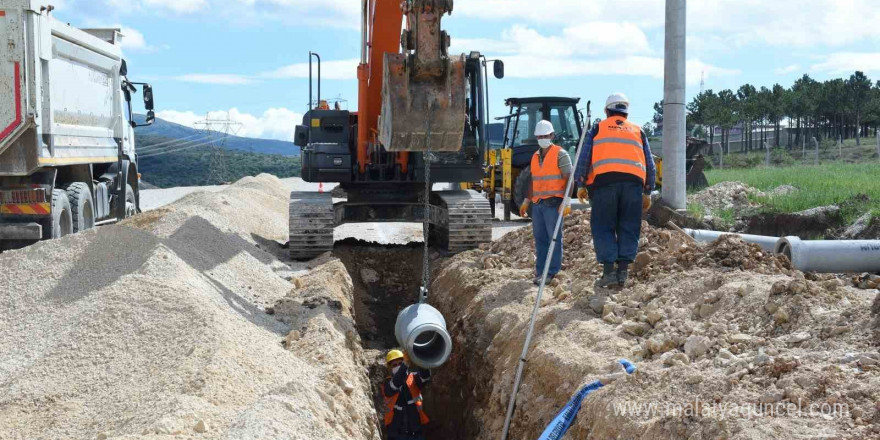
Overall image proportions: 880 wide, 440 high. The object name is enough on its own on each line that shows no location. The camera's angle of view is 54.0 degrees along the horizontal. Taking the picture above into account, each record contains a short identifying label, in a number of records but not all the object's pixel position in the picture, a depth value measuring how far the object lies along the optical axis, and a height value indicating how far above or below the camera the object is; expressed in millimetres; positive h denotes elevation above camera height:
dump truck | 10227 +508
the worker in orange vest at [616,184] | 7258 -186
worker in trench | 7305 -2055
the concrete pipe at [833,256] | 8383 -918
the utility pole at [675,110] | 13242 +818
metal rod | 5871 -1422
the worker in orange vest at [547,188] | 8164 -243
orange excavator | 9471 -4
